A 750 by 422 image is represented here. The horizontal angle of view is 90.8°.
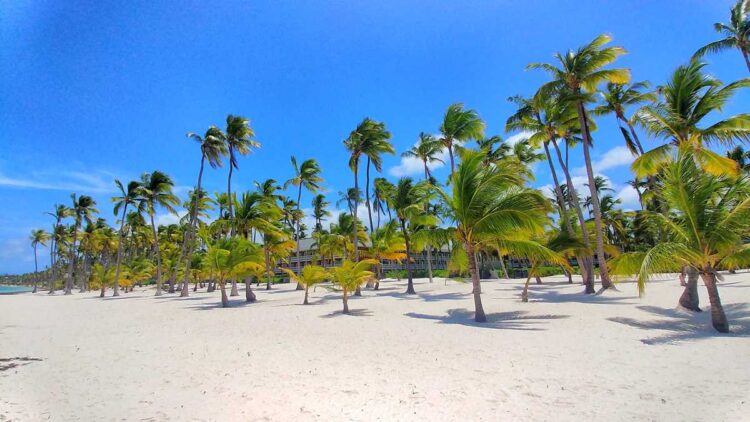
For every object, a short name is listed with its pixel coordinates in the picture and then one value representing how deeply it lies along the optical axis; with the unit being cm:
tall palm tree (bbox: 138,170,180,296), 3591
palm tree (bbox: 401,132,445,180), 3142
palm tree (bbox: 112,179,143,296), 3647
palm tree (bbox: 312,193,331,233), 6022
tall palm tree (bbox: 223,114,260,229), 2839
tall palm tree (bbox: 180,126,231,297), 3040
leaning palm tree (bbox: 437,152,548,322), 1226
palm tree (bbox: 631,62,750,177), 1454
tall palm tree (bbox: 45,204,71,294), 5286
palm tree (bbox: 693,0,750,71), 1877
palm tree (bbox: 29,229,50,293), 6700
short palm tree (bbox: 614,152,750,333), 987
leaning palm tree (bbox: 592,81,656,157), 2009
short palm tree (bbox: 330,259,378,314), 1548
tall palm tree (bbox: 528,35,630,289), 1842
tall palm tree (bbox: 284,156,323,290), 3519
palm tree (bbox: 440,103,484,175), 2478
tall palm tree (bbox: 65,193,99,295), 4559
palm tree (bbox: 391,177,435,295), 2472
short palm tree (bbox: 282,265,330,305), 1738
